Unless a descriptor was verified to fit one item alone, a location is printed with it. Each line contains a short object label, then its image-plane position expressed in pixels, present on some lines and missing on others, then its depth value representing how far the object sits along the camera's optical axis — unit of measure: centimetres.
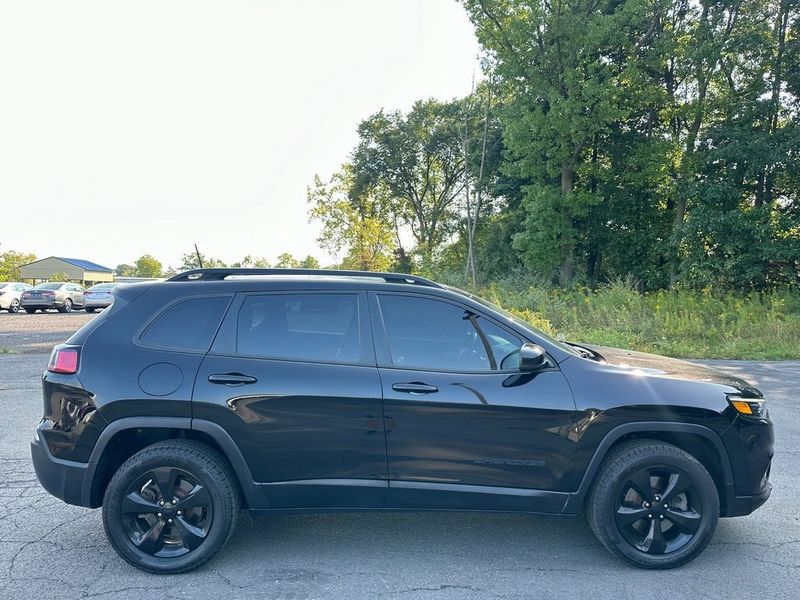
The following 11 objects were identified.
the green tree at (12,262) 7162
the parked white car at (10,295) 2541
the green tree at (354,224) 4212
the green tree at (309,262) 5675
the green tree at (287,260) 6834
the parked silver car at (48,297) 2555
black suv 309
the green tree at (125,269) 12574
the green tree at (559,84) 2150
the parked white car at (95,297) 2620
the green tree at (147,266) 10775
